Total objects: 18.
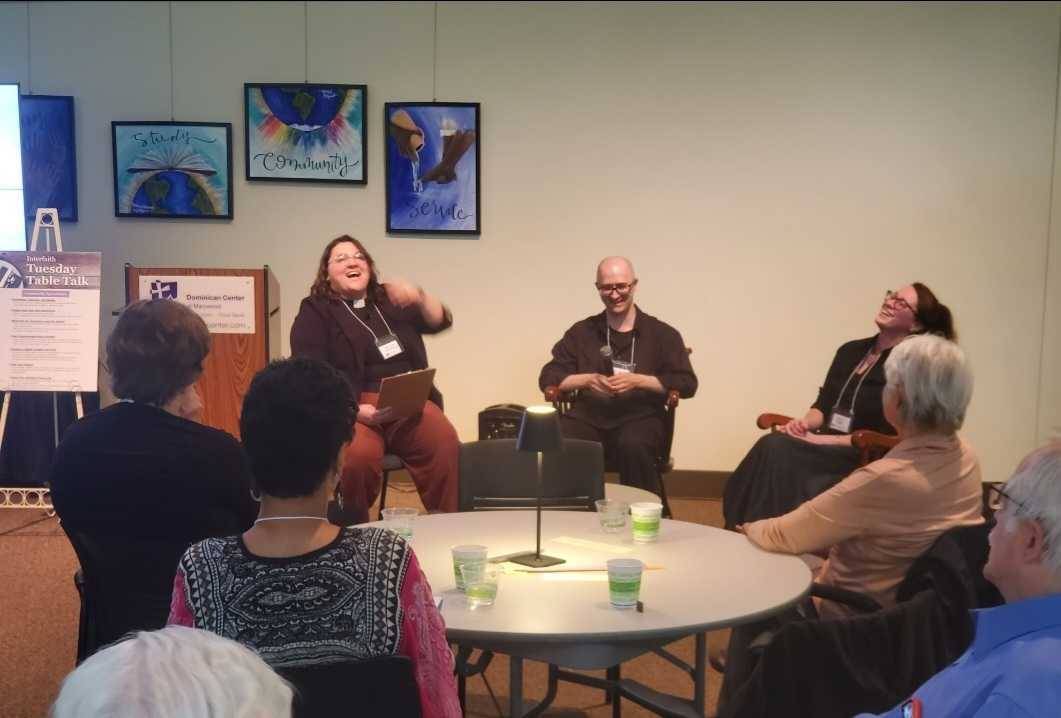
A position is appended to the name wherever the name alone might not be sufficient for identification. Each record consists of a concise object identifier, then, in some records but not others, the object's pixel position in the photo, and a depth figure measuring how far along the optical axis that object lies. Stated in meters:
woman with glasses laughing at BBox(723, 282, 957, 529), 4.22
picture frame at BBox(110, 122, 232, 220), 6.05
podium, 5.06
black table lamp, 2.34
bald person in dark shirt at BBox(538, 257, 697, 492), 4.66
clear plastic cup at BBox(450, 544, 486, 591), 2.06
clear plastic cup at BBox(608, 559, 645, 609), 2.02
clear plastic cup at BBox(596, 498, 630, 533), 2.69
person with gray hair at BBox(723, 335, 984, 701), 2.44
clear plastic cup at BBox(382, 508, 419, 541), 2.53
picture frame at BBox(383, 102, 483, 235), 6.00
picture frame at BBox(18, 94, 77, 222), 6.03
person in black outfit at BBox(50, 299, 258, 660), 2.18
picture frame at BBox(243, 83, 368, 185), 6.01
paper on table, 2.54
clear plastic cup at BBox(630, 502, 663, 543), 2.59
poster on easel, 5.33
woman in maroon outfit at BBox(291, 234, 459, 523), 4.25
